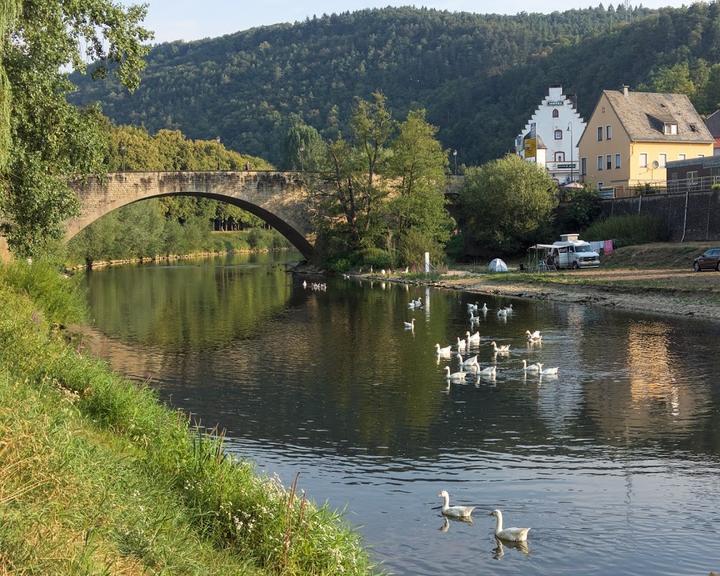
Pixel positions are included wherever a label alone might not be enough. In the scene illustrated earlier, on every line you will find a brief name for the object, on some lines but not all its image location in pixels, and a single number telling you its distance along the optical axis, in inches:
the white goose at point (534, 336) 1113.4
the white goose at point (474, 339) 1121.3
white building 3705.7
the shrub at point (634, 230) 2160.4
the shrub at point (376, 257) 2502.5
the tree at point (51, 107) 807.7
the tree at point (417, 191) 2454.5
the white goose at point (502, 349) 1047.6
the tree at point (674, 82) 3590.1
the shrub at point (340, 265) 2596.0
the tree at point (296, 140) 5059.1
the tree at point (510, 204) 2364.7
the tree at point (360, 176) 2566.4
